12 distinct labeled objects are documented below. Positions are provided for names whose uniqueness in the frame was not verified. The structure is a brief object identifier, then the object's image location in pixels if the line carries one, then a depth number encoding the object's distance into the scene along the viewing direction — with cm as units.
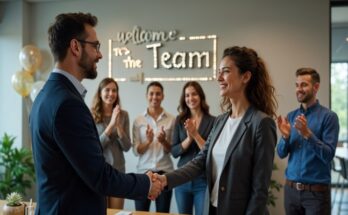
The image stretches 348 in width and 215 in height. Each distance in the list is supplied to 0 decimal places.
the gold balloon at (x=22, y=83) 473
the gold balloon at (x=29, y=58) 478
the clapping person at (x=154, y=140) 342
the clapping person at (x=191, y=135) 314
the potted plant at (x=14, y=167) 460
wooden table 224
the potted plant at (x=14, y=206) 204
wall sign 456
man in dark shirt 277
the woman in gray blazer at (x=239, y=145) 180
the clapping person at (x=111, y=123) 336
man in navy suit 145
